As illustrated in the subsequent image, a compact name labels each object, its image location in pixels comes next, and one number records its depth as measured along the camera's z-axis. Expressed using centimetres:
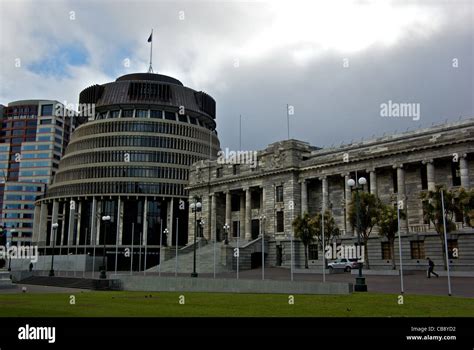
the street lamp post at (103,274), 4800
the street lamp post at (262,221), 7231
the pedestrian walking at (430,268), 4225
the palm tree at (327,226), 5816
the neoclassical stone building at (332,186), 5612
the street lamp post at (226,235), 7819
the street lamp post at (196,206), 4958
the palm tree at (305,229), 5900
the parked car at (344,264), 5495
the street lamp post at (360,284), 3031
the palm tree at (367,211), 5172
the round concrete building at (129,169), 10994
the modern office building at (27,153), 15675
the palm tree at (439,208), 4719
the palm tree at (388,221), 5138
